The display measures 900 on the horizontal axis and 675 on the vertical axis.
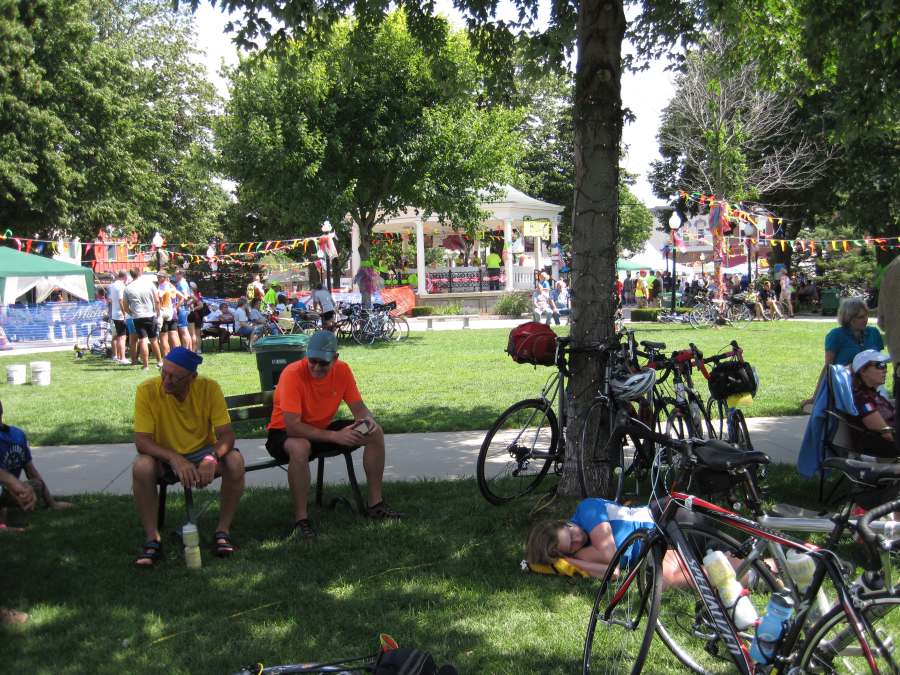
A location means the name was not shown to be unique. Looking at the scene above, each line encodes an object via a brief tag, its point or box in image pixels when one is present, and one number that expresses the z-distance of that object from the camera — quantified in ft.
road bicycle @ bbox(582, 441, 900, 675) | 7.39
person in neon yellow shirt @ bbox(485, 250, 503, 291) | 102.22
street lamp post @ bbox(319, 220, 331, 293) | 78.19
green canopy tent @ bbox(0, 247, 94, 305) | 49.16
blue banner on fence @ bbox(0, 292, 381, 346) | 77.25
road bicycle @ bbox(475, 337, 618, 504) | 18.85
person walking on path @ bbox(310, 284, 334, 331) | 54.65
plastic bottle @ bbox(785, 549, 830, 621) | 8.01
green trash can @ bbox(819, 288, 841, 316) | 94.84
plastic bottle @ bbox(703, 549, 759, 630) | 9.02
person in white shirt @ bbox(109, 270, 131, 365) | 49.44
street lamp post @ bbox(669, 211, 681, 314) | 85.37
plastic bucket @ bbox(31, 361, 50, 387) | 41.42
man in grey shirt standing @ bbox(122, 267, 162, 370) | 45.29
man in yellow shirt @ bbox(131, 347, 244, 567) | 15.81
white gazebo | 100.76
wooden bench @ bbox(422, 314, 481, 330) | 85.34
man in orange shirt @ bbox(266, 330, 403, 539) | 17.11
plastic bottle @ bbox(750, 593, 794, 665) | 8.26
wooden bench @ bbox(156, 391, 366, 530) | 17.10
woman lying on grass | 14.56
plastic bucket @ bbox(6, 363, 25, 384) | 41.73
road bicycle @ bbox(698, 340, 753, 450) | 19.33
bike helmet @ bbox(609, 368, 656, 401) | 16.33
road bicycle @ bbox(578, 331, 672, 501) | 16.88
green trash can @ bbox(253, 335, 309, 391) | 27.45
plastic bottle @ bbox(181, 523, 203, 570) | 15.02
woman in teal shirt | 20.22
